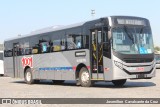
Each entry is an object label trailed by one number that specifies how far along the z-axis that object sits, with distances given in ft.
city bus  59.79
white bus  134.90
